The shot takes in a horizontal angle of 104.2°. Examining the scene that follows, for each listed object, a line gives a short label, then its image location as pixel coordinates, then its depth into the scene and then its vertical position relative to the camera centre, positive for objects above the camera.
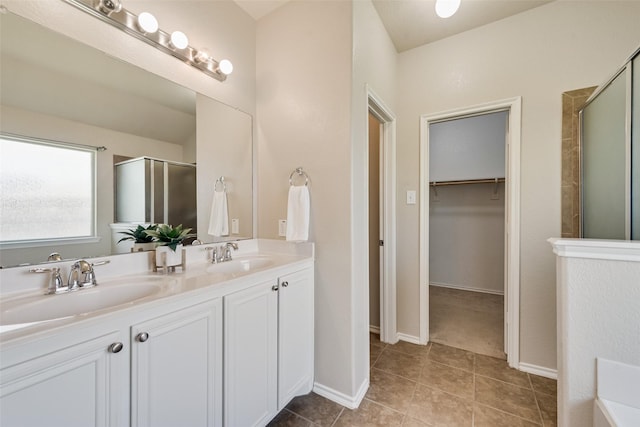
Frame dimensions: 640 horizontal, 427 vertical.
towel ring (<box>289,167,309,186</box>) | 1.66 +0.27
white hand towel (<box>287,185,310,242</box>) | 1.59 +0.00
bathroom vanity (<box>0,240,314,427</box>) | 0.65 -0.46
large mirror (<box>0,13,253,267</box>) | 0.98 +0.49
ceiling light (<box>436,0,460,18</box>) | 1.47 +1.24
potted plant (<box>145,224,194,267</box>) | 1.24 -0.15
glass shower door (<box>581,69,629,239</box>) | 1.31 +0.29
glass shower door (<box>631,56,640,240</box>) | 1.19 +0.29
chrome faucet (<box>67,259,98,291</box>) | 0.98 -0.25
